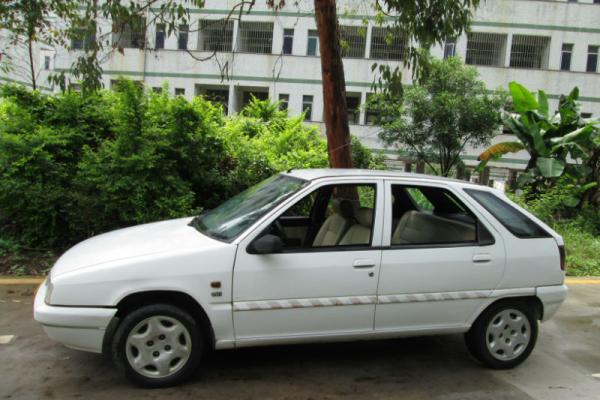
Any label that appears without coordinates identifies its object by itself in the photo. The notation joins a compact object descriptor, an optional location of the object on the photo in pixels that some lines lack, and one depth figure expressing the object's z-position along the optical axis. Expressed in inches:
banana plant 472.1
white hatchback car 148.3
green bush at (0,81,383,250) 282.1
